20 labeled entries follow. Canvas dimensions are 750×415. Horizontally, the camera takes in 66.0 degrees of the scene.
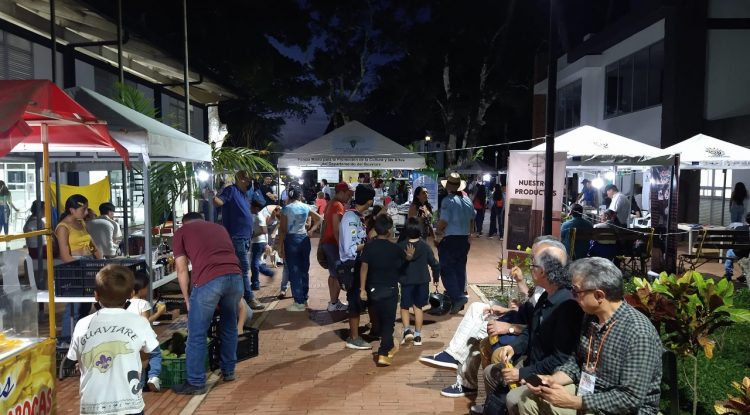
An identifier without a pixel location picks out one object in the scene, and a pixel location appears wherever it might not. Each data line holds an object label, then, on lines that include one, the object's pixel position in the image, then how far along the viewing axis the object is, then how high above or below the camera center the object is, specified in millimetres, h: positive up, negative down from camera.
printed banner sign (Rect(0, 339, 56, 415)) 3149 -1159
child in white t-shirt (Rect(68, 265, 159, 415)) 3273 -973
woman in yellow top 6276 -575
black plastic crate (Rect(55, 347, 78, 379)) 5605 -1818
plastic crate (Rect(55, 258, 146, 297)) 5707 -974
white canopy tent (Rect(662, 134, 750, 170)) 10133 +584
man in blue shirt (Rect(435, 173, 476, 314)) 8203 -828
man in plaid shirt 3031 -923
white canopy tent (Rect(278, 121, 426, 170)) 11508 +586
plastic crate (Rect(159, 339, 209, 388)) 5367 -1769
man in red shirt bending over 5086 -867
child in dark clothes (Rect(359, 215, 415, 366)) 5918 -995
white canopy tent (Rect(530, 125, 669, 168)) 9156 +571
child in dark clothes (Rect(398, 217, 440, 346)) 6637 -1131
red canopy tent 3153 +428
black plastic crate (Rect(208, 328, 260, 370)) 5805 -1732
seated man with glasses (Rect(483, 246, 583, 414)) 3615 -950
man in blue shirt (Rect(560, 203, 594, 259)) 9359 -830
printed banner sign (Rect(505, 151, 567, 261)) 7707 -212
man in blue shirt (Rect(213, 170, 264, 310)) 8133 -430
